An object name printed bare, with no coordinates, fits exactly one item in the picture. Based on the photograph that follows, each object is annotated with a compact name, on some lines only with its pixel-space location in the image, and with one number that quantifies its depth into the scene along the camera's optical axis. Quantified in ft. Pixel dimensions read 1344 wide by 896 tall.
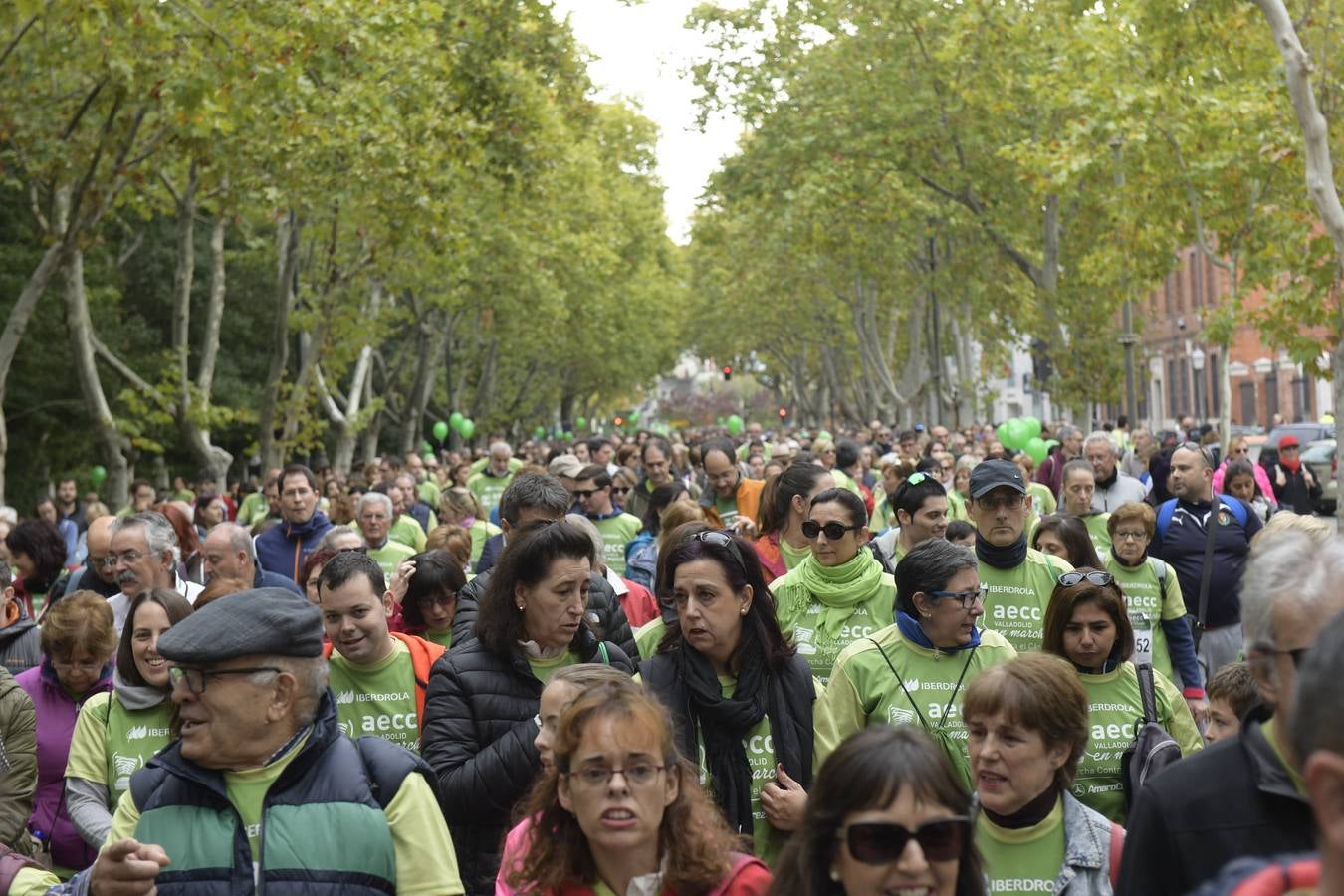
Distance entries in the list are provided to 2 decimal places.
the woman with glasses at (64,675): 19.61
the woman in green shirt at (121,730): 17.72
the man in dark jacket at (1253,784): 9.70
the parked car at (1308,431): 107.00
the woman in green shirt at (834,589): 21.65
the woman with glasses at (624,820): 12.12
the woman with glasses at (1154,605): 25.94
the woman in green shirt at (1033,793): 14.25
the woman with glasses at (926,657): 17.85
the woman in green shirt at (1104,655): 18.34
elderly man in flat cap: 12.01
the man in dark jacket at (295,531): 34.94
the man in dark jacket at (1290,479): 61.67
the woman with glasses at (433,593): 23.73
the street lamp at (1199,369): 145.67
